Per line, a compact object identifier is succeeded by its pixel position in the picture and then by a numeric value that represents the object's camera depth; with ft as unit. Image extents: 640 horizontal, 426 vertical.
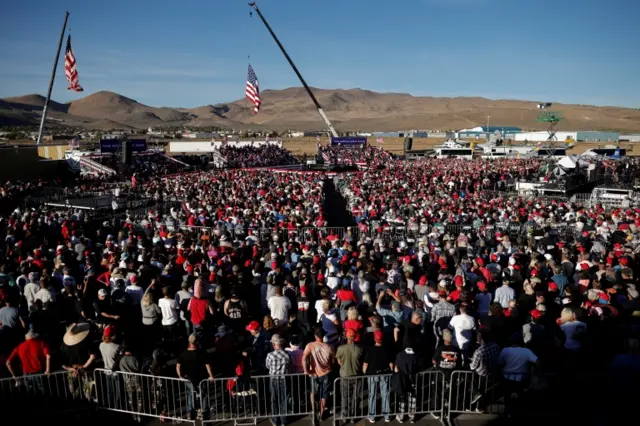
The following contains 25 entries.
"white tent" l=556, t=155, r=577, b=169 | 95.66
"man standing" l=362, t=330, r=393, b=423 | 19.48
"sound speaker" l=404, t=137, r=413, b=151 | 185.06
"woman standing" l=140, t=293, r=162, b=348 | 25.54
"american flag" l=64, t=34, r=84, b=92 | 110.22
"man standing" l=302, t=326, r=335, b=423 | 19.45
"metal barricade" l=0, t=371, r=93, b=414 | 19.86
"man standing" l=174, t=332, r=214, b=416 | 19.42
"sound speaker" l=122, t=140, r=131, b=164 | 124.13
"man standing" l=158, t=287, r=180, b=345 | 25.59
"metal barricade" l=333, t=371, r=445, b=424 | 19.83
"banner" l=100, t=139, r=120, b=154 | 133.80
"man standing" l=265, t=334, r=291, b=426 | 19.52
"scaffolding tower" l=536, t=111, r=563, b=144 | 175.01
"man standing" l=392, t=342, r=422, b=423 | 18.99
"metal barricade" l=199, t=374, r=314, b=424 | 19.80
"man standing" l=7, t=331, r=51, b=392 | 20.12
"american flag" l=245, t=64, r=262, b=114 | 125.29
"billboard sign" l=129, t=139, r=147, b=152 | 143.64
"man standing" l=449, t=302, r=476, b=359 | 22.21
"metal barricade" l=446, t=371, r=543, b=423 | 19.70
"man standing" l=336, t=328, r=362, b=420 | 19.62
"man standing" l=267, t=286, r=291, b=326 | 25.54
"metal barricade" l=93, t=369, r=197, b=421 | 20.07
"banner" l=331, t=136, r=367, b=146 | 178.29
